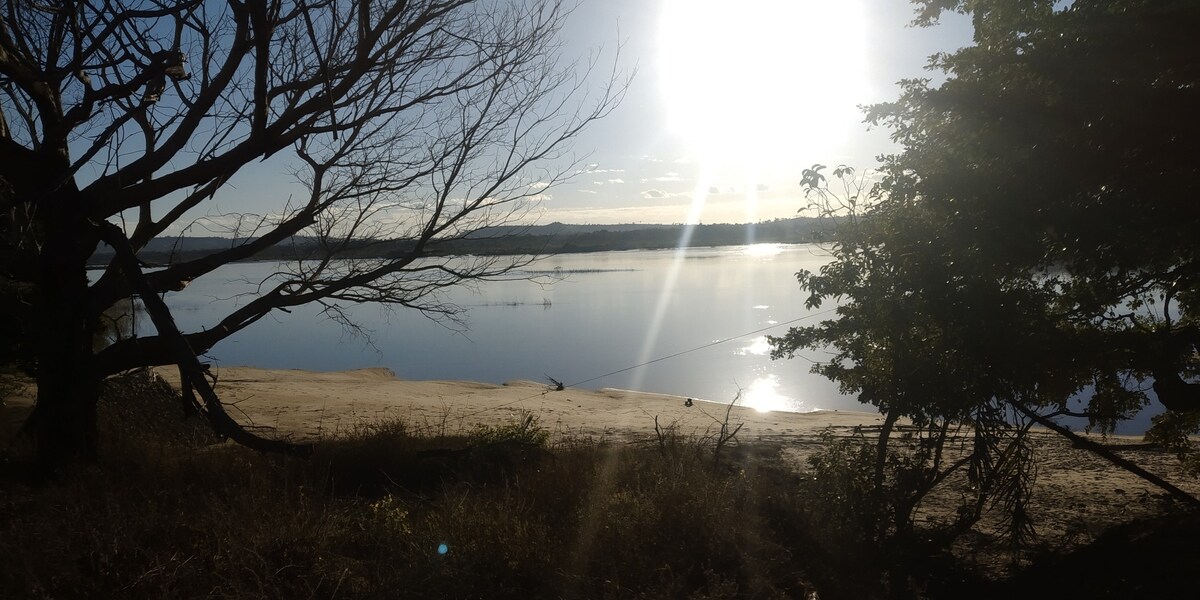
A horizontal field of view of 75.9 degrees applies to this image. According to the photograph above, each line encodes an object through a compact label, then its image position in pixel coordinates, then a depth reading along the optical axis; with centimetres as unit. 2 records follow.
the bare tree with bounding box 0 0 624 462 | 581
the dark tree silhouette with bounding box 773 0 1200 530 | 510
